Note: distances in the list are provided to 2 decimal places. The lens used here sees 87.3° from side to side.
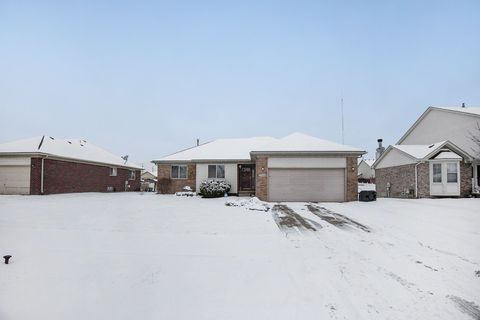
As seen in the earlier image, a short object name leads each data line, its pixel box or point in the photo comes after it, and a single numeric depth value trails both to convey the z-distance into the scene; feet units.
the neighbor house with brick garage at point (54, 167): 61.82
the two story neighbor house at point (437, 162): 59.62
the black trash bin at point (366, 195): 53.67
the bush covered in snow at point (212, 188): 60.75
